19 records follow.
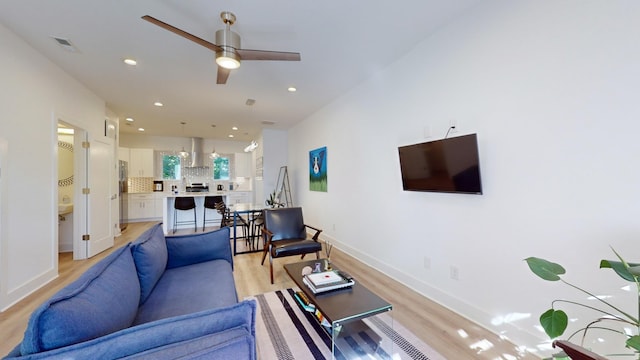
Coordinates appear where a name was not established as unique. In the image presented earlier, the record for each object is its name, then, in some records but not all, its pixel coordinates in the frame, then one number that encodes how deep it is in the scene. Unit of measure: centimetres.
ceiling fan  215
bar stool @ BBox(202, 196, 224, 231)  618
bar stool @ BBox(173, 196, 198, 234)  598
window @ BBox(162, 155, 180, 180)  811
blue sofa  72
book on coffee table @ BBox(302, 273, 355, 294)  192
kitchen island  556
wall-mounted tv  215
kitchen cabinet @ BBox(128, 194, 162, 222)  730
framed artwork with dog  499
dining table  411
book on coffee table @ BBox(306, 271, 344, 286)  200
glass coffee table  161
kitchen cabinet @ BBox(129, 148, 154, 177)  748
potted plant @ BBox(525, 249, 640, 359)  97
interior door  402
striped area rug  178
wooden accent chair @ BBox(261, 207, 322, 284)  312
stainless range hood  817
